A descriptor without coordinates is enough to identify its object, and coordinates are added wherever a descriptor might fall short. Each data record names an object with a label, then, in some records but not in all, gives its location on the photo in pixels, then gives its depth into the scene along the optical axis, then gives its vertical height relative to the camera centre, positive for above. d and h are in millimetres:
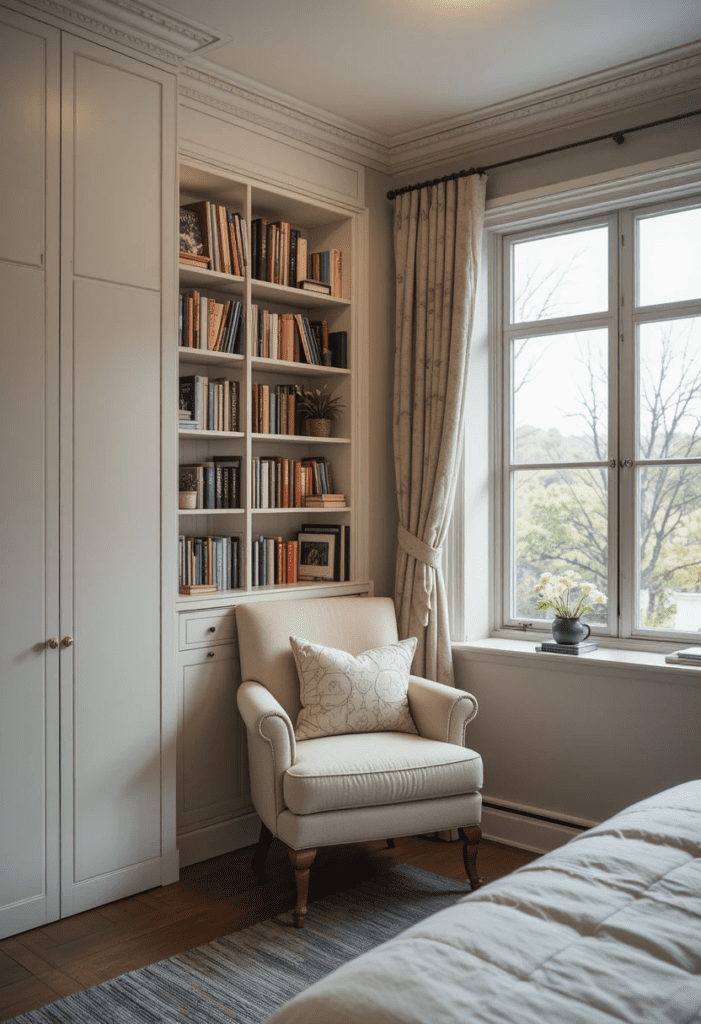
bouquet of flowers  3564 -333
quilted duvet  1116 -630
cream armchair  2857 -860
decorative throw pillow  3256 -682
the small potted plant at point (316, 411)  3973 +474
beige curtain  3807 +599
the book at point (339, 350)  4039 +764
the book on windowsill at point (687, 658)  3166 -525
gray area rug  2328 -1331
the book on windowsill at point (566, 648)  3479 -541
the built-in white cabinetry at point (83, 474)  2725 +129
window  3506 +421
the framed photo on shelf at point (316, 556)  3982 -197
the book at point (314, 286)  3854 +1018
